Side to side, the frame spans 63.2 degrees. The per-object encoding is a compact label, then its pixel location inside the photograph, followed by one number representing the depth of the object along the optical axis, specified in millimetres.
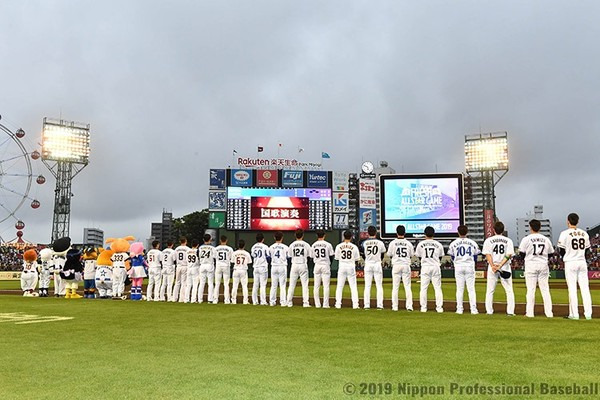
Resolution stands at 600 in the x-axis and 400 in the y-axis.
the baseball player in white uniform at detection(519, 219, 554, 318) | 10586
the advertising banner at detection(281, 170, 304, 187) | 47375
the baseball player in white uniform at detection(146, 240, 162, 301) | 16609
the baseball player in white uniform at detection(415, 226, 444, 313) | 12117
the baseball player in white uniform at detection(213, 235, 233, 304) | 15320
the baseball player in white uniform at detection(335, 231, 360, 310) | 13009
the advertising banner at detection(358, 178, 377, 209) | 59750
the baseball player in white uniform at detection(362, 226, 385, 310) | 12811
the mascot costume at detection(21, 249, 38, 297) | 18938
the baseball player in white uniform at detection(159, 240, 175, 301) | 16469
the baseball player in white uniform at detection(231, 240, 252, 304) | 14937
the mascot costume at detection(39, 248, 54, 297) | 19031
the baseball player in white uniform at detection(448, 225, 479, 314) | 11688
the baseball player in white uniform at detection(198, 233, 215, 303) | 15680
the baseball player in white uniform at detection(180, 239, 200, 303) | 15992
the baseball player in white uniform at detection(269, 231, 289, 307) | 14227
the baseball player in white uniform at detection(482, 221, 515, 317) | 11141
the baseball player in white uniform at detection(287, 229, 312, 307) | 13781
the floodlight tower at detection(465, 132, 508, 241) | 53250
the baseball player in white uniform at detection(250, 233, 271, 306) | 14523
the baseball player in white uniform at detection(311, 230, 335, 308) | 13531
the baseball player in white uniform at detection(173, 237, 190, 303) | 16208
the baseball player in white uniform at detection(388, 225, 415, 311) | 12523
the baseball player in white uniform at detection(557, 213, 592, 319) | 10164
